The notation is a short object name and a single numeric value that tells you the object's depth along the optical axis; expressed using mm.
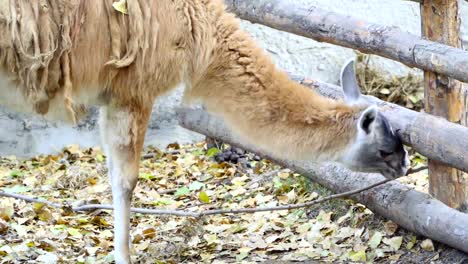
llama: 10500
